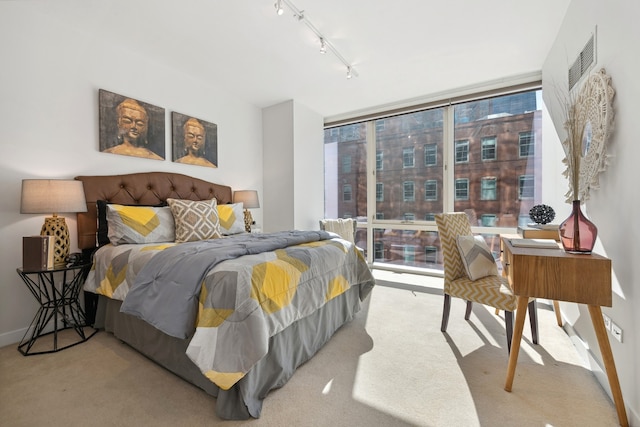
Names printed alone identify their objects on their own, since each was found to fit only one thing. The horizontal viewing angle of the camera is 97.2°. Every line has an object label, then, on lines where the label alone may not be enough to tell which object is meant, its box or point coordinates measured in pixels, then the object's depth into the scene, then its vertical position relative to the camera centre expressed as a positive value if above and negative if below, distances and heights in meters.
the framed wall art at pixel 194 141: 3.13 +0.76
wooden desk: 1.29 -0.37
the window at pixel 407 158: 4.07 +0.70
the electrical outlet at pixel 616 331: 1.41 -0.65
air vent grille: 1.74 +0.96
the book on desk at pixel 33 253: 1.89 -0.31
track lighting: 2.06 +1.48
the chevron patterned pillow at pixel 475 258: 2.08 -0.39
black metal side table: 1.98 -0.76
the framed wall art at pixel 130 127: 2.54 +0.77
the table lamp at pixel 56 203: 1.91 +0.02
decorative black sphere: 2.41 -0.08
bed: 1.28 -0.51
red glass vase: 1.43 -0.15
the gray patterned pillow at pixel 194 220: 2.47 -0.13
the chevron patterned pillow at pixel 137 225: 2.23 -0.16
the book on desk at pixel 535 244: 1.56 -0.22
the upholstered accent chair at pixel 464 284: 1.83 -0.55
